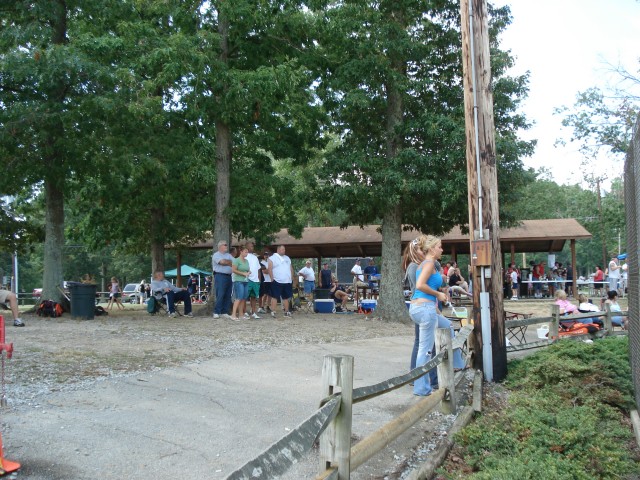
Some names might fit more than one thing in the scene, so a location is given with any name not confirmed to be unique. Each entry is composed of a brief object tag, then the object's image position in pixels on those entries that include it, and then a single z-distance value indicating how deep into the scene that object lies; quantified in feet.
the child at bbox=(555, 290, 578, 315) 43.73
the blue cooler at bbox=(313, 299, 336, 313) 63.93
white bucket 39.55
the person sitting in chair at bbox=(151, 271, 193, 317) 53.93
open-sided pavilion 90.02
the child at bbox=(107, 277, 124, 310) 86.23
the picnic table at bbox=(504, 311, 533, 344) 43.72
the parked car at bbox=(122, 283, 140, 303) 130.21
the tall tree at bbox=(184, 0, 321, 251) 50.29
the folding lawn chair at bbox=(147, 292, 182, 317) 56.59
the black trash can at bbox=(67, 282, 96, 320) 48.24
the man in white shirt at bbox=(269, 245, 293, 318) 51.06
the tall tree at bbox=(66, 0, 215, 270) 48.03
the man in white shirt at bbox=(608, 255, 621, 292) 73.05
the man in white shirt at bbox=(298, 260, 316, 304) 62.34
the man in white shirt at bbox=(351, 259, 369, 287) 73.02
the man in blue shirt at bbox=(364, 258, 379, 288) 76.30
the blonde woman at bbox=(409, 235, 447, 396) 22.66
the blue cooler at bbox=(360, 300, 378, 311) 62.59
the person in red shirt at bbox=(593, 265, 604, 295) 97.35
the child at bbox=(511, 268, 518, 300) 88.44
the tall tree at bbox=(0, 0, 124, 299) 44.98
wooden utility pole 27.76
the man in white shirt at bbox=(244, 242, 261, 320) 47.93
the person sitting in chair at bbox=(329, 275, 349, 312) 65.98
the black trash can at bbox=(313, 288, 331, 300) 65.51
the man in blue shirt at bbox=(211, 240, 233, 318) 46.61
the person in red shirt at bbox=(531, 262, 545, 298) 93.97
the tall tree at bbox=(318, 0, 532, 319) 51.80
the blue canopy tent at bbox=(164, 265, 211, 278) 123.72
